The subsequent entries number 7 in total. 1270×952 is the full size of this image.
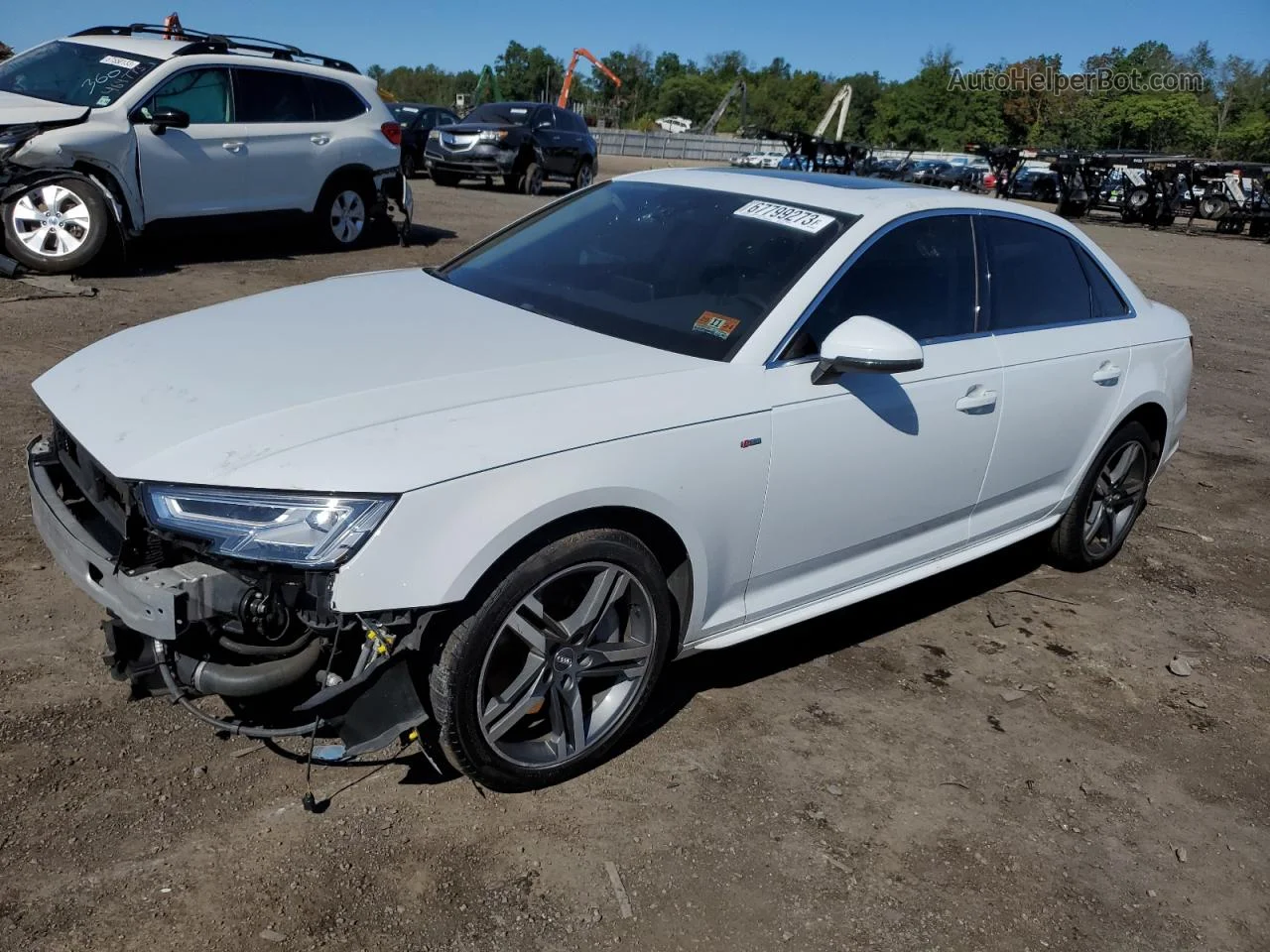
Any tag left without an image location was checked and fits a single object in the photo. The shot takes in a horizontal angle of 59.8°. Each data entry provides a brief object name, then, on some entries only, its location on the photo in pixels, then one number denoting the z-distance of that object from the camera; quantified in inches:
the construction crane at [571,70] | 2212.8
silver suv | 343.3
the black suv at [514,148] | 765.3
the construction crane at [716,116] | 3143.5
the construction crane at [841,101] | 2425.8
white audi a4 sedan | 101.9
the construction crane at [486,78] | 2746.8
